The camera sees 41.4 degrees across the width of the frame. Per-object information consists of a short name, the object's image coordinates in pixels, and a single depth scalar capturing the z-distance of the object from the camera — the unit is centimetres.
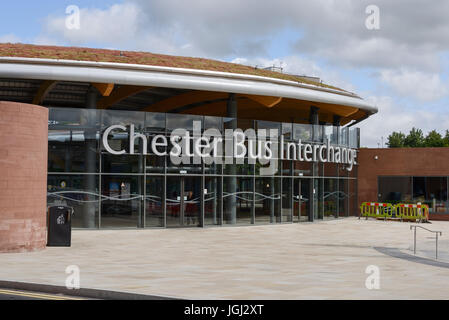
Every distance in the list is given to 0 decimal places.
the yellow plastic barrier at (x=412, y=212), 3484
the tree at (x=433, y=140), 12031
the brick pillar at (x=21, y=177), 1731
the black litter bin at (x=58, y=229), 1908
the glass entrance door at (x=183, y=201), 2764
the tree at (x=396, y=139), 14150
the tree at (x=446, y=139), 11656
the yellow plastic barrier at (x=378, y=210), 3619
